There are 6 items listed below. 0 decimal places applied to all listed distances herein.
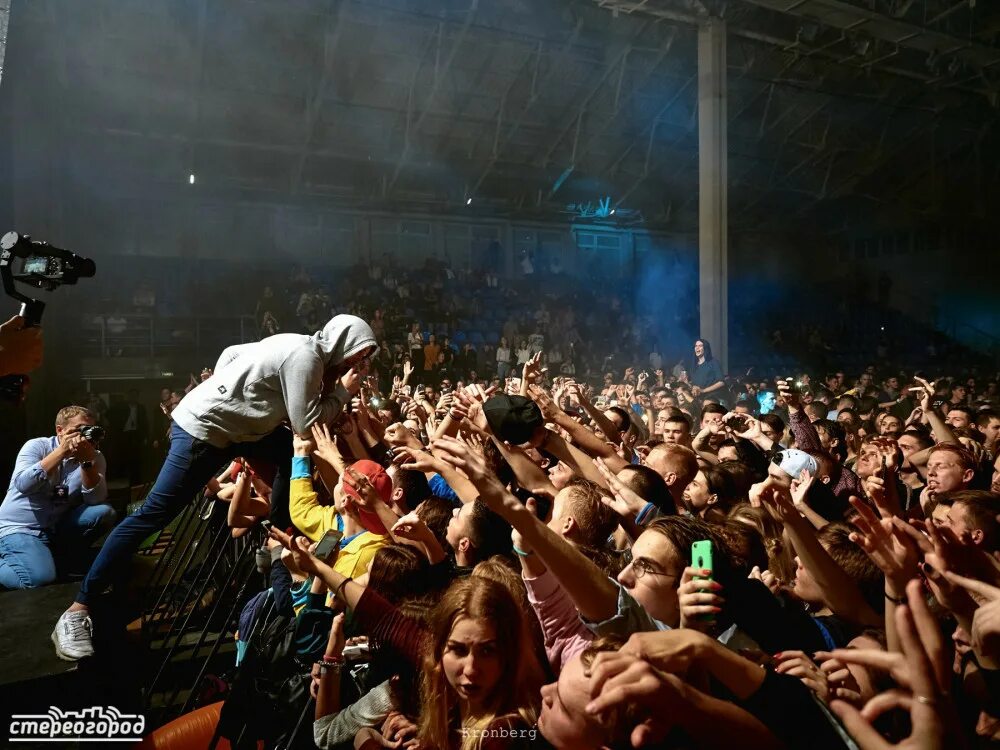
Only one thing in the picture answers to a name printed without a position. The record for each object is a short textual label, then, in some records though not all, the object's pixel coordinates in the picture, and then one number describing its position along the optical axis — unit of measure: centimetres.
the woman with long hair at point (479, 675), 161
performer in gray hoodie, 279
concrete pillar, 1212
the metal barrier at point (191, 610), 313
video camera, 213
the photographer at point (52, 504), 377
